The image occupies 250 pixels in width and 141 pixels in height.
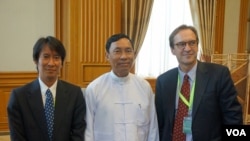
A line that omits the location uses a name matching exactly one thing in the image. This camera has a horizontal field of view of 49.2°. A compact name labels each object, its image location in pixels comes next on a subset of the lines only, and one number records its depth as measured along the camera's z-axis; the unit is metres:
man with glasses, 1.84
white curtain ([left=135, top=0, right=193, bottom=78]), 5.16
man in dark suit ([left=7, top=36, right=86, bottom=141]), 1.70
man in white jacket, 1.84
